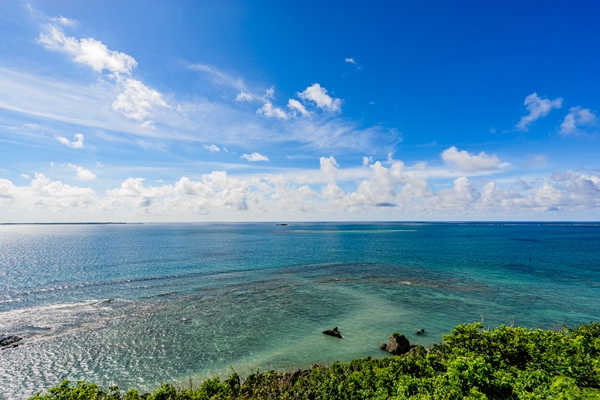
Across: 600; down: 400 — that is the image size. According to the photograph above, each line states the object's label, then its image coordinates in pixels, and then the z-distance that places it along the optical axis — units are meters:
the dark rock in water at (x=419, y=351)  28.48
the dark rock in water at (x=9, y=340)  39.16
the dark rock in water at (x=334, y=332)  41.63
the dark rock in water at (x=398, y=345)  35.84
